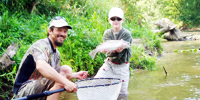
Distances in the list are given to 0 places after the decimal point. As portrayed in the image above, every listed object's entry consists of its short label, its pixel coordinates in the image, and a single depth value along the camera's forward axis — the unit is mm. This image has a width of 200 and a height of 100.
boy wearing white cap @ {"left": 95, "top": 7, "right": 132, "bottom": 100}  3605
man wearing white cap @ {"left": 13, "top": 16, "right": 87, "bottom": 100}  2383
